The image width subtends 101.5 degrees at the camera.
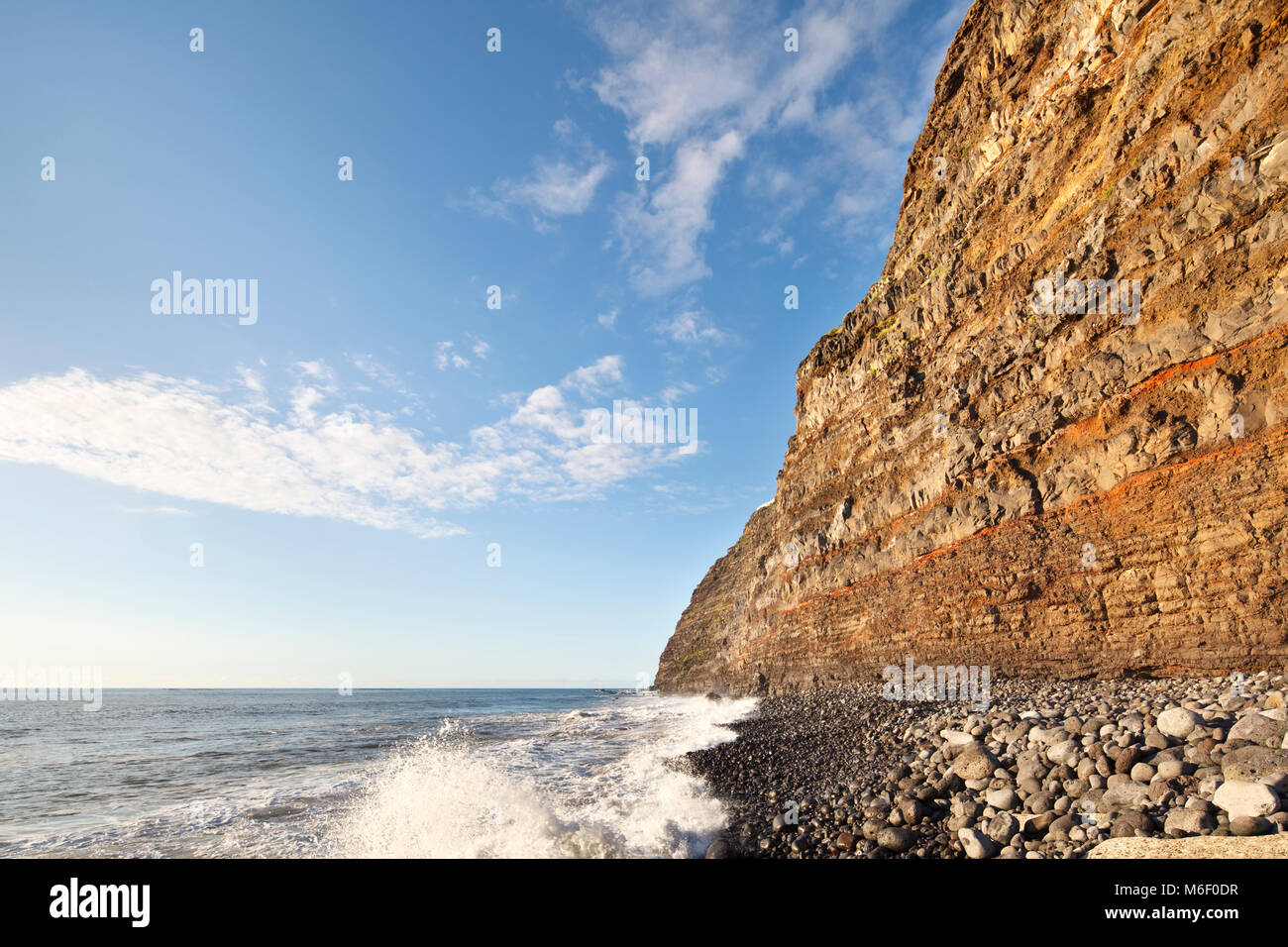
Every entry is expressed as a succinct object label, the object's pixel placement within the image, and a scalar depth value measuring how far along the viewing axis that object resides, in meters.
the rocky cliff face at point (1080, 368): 11.70
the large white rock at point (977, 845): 7.30
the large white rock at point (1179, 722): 8.32
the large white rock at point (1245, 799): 6.02
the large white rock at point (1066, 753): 8.60
